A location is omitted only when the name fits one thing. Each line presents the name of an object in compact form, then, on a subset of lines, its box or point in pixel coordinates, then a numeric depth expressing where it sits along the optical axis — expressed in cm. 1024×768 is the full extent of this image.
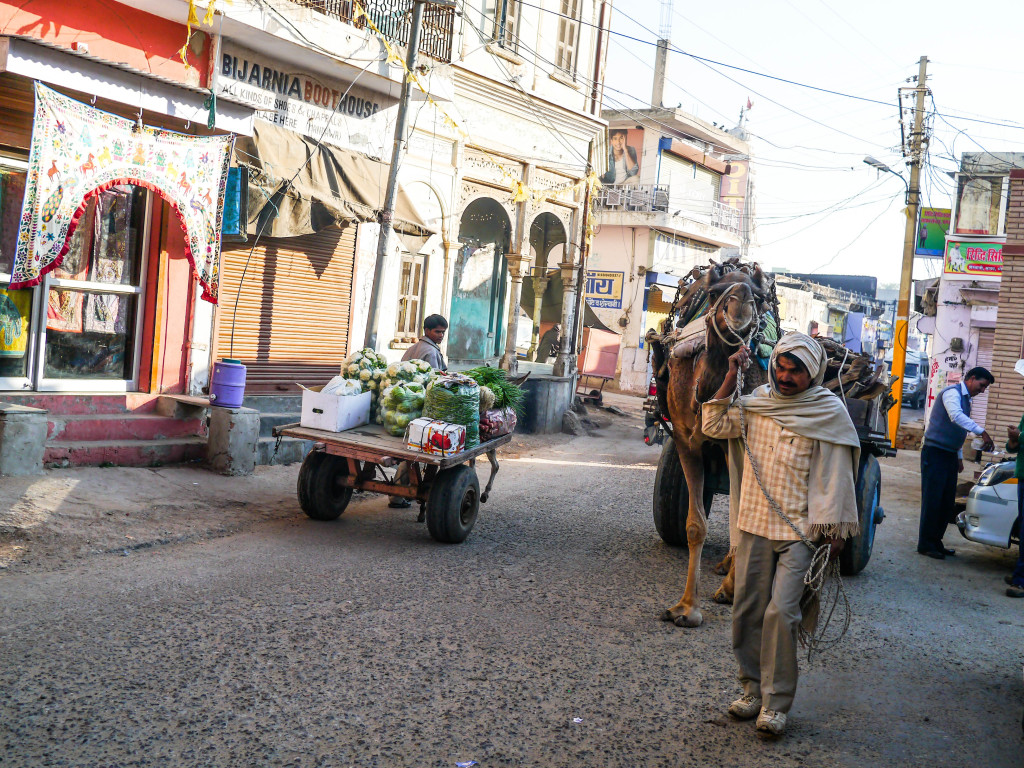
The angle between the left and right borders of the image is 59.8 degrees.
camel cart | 719
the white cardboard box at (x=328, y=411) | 693
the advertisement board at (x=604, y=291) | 3206
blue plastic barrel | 902
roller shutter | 1097
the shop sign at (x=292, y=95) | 1057
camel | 550
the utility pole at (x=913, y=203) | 2023
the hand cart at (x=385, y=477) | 668
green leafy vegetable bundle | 785
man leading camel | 400
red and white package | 652
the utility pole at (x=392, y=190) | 1127
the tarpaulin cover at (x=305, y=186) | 985
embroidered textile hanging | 726
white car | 821
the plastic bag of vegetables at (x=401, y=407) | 701
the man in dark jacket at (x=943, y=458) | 860
